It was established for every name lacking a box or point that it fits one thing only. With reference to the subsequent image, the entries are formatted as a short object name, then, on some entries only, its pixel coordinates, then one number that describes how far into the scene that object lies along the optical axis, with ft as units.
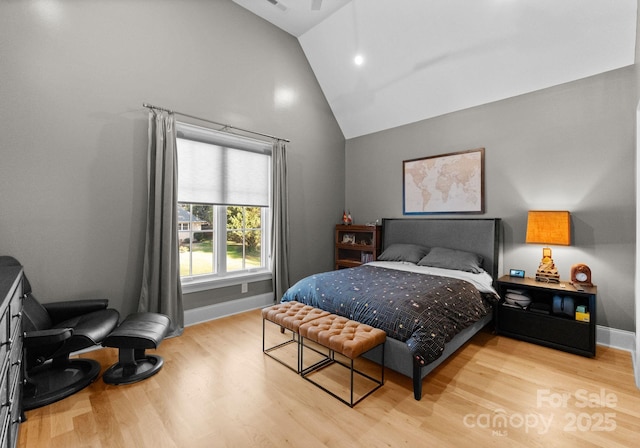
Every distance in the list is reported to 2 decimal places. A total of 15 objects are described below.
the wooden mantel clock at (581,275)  9.57
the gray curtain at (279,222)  13.33
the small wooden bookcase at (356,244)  15.10
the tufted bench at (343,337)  6.52
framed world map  12.53
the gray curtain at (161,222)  9.80
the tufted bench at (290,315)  7.91
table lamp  9.49
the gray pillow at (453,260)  11.12
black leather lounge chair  6.36
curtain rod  9.83
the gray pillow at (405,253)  12.82
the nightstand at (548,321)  8.76
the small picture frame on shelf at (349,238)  16.09
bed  7.08
